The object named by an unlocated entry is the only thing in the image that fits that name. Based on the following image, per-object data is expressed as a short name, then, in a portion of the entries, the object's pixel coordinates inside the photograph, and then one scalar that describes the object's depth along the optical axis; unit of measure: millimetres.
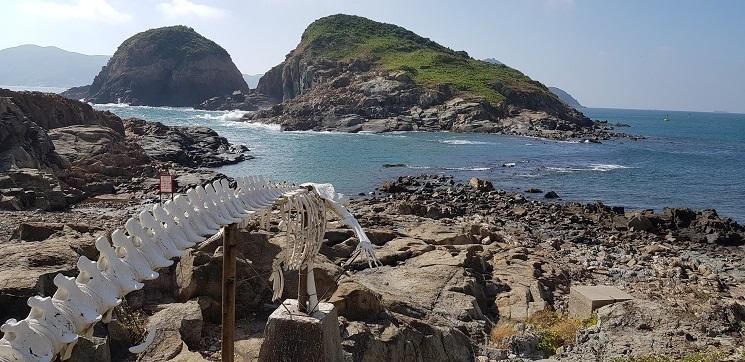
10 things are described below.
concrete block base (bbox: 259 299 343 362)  6363
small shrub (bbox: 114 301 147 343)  7472
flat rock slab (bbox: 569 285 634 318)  11453
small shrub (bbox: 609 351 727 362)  8682
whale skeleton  3176
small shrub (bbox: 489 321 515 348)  9953
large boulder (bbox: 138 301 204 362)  7098
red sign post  18797
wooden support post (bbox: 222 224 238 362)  5621
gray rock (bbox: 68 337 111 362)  6375
